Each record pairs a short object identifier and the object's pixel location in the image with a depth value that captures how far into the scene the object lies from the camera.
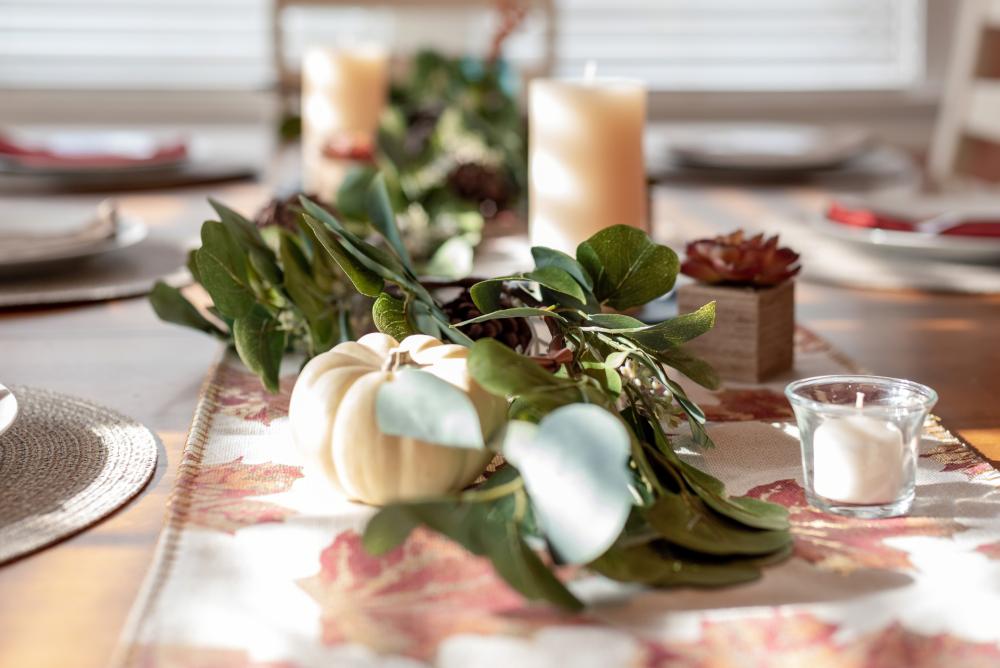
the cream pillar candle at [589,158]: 0.96
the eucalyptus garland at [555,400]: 0.44
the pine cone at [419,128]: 1.48
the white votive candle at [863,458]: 0.54
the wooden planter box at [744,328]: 0.79
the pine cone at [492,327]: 0.69
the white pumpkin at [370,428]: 0.53
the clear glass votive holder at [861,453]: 0.54
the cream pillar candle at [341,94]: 1.67
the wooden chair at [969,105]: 1.99
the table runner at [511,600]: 0.42
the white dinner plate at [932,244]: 1.14
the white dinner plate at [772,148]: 1.76
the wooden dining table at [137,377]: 0.47
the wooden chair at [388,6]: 2.46
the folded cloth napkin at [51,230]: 1.10
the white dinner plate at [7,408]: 0.58
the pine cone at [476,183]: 1.36
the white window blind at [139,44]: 3.03
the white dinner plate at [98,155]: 1.67
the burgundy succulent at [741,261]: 0.78
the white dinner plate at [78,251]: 1.08
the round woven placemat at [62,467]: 0.54
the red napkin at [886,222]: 1.17
